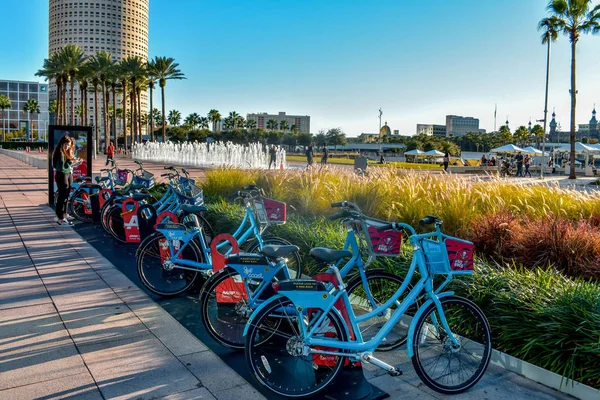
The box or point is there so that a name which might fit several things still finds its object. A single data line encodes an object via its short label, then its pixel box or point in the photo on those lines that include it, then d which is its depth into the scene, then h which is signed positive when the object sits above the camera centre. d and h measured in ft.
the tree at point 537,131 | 334.85 +23.71
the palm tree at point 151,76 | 213.66 +36.34
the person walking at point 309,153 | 100.17 +1.85
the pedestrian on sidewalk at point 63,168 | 35.27 -0.71
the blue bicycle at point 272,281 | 13.65 -3.52
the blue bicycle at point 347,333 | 11.76 -4.07
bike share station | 12.73 -4.99
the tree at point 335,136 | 393.09 +20.82
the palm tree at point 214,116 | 415.03 +36.78
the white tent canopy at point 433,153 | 193.94 +4.37
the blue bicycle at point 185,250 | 18.94 -3.45
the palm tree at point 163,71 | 213.25 +37.89
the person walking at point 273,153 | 105.40 +1.82
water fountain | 130.31 +1.36
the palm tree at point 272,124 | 479.00 +36.14
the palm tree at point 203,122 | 454.81 +34.54
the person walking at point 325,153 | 104.12 +1.97
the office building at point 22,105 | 543.39 +56.64
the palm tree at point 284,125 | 481.46 +35.19
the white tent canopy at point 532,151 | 161.57 +4.94
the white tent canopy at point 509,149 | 146.73 +4.89
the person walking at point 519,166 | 124.67 +0.00
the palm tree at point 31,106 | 443.57 +45.40
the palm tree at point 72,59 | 220.84 +43.35
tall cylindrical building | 556.51 +150.25
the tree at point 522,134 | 340.80 +22.25
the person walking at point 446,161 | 114.67 +0.85
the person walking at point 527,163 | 124.88 +0.76
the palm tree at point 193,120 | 447.01 +35.71
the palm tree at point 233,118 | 440.04 +37.43
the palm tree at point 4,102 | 437.42 +47.66
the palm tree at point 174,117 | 464.65 +39.63
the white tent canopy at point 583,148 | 140.95 +5.29
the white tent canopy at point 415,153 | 198.51 +4.44
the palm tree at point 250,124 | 472.03 +35.04
